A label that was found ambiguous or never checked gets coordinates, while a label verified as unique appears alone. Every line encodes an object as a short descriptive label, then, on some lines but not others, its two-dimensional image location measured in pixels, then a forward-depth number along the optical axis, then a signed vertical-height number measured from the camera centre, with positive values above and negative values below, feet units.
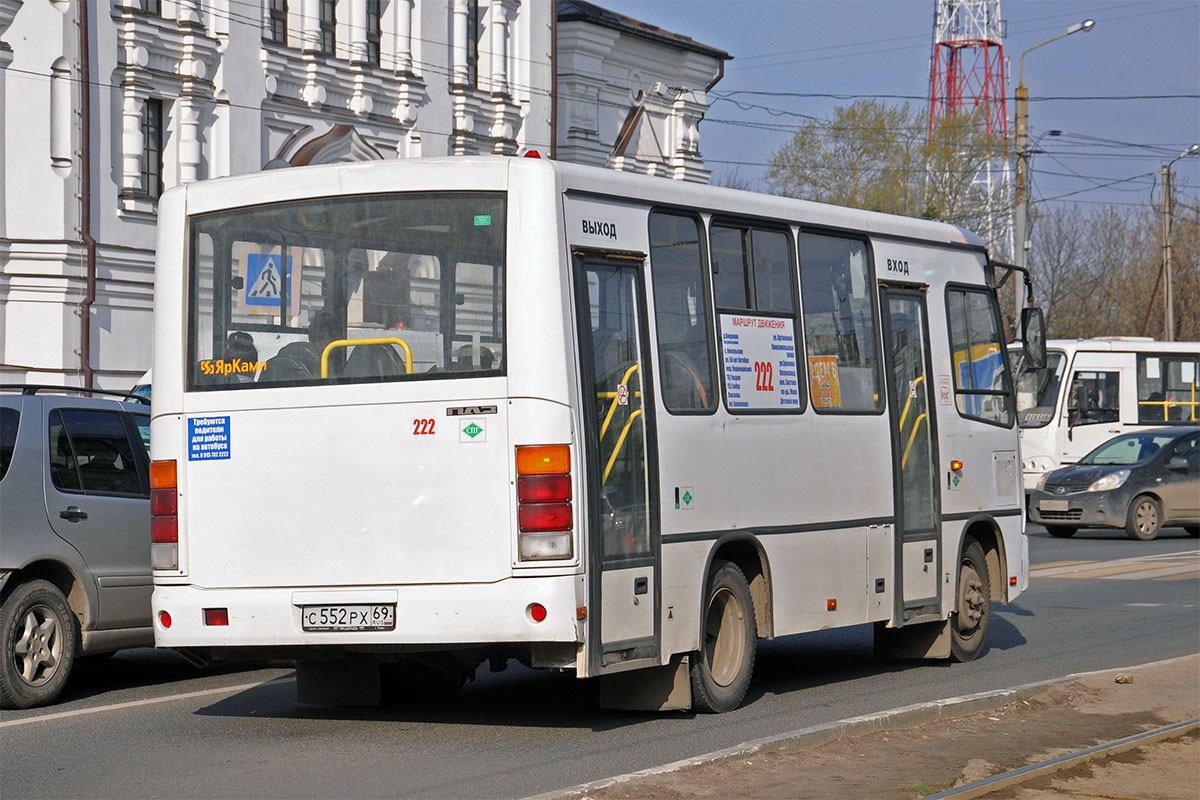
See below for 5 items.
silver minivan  31.81 -1.61
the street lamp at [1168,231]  168.45 +20.90
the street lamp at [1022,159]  120.57 +20.97
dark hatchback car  86.33 -2.40
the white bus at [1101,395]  113.09 +3.27
